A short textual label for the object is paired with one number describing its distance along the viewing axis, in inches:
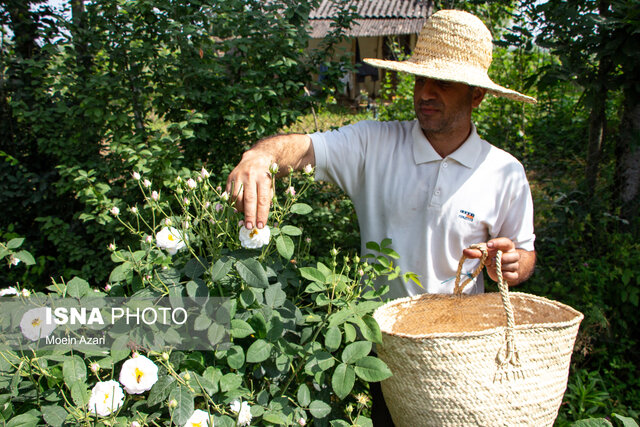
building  441.4
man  68.2
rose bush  36.1
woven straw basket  44.1
